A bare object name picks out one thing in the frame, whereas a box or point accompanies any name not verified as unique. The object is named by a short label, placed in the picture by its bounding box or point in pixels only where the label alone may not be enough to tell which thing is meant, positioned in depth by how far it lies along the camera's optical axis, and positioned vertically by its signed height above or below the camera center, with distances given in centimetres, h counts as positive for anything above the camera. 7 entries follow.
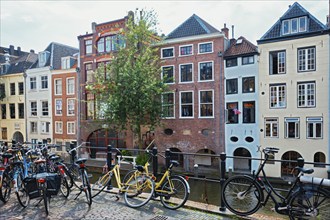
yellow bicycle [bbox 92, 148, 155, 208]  555 -178
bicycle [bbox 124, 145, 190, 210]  529 -168
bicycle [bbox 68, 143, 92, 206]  561 -155
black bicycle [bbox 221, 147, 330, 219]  408 -151
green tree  1909 +157
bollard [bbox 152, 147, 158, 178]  606 -124
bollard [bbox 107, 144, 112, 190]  680 -130
